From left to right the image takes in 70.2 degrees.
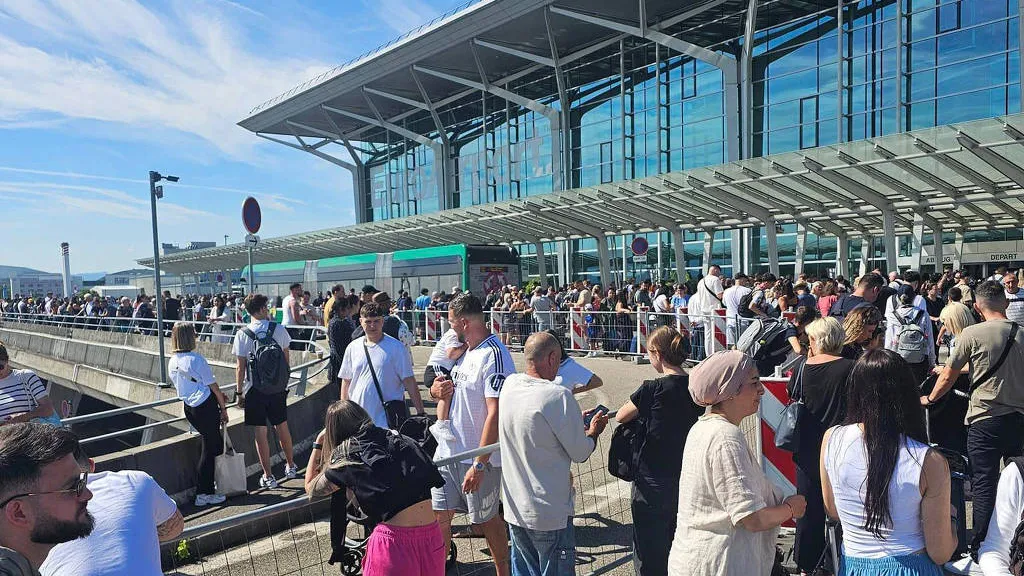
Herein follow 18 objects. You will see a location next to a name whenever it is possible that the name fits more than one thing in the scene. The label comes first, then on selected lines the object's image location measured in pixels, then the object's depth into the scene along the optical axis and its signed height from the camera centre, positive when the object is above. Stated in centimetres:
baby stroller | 315 -106
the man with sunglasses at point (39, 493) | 194 -59
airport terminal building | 1844 +579
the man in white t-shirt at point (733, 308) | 1230 -82
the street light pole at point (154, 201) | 1113 +122
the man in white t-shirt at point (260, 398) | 714 -122
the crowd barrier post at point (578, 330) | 1667 -151
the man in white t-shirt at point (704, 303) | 1330 -80
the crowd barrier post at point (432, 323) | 2072 -153
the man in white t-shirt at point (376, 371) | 570 -79
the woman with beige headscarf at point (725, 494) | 264 -87
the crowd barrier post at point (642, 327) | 1499 -133
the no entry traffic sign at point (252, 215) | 1029 +86
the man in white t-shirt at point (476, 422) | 432 -94
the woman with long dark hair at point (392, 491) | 299 -92
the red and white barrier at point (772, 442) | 511 -133
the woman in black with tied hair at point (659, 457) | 381 -102
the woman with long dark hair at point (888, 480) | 251 -80
